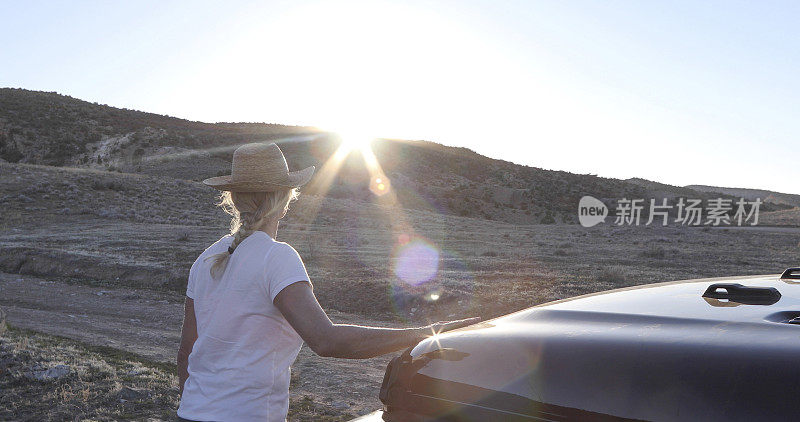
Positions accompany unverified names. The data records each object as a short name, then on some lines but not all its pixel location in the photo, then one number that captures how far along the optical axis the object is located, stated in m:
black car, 1.38
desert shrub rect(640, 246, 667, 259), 20.37
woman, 2.13
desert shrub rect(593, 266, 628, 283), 14.51
